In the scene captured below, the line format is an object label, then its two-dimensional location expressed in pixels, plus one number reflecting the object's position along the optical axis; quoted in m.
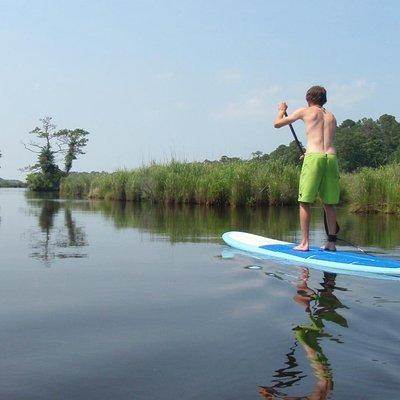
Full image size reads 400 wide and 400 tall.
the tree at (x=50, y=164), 47.16
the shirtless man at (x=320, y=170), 5.71
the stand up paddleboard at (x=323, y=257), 4.77
